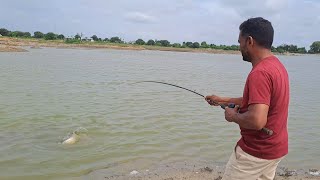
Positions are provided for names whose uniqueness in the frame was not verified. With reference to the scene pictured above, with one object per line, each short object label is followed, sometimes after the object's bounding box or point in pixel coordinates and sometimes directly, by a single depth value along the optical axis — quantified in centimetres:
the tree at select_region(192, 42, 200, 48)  8785
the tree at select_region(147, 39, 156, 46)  8670
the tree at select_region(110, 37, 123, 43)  8557
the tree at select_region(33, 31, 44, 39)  7718
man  237
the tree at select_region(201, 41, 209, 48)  8823
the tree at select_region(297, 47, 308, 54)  10403
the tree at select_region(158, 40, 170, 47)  8771
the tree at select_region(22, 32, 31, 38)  7494
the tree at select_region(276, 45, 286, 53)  9233
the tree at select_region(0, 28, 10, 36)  7341
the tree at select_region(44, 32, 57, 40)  7288
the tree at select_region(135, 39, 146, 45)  8628
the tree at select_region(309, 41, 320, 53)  10444
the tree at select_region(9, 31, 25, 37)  7189
